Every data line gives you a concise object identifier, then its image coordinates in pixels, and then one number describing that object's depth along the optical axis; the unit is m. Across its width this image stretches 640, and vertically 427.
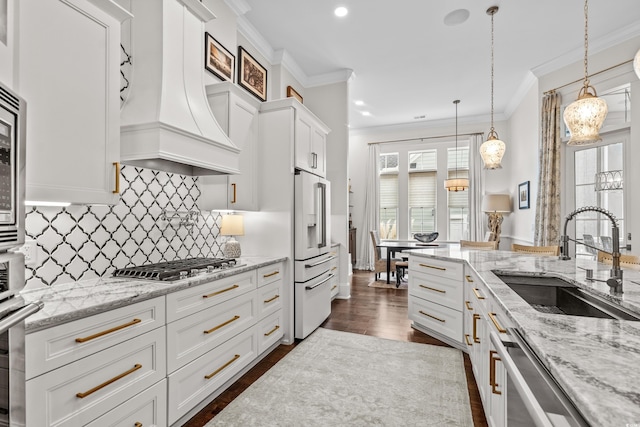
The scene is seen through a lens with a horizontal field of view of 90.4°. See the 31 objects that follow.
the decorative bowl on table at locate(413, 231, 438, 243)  6.01
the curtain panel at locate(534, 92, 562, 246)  4.52
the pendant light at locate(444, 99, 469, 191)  6.00
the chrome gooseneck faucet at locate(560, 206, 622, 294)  1.40
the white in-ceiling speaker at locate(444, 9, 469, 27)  3.48
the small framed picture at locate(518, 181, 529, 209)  5.48
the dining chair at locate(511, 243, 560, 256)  3.33
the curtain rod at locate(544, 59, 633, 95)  3.74
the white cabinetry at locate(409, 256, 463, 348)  2.82
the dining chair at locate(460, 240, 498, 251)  4.11
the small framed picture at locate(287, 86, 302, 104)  4.61
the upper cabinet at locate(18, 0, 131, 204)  1.36
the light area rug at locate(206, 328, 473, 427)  1.93
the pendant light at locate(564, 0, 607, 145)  2.33
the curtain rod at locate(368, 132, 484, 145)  7.01
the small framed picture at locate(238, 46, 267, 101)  3.64
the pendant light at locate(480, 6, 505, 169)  3.76
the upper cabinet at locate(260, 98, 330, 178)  3.12
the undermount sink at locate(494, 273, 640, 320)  1.41
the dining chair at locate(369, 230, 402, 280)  5.88
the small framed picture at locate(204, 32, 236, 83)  2.96
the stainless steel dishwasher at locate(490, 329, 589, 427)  0.72
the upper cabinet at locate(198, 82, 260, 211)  2.76
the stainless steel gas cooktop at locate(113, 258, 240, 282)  1.85
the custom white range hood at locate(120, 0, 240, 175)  1.88
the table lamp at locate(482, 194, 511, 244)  6.13
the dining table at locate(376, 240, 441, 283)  5.51
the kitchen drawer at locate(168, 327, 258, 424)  1.79
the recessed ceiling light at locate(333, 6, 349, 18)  3.43
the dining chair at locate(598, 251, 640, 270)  2.38
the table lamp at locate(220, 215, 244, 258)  2.89
